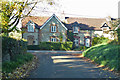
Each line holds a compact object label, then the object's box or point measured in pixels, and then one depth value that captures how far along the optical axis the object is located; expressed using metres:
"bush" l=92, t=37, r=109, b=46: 29.96
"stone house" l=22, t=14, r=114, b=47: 28.80
